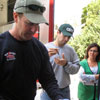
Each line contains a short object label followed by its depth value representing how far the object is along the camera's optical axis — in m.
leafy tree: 10.40
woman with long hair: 3.02
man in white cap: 1.26
